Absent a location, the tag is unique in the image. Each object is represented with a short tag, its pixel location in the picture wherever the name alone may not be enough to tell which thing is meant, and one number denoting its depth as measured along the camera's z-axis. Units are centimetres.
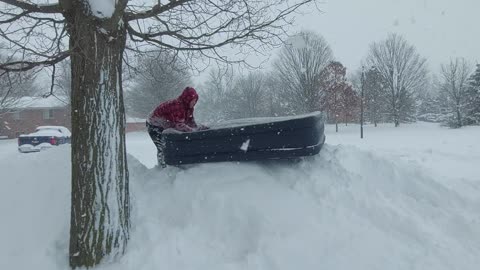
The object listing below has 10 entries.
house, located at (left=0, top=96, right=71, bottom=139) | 4222
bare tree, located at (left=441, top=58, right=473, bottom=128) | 4028
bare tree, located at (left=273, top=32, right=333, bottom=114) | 3841
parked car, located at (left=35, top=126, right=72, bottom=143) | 2067
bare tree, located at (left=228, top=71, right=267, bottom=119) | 5244
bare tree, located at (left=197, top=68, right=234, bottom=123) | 5565
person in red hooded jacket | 502
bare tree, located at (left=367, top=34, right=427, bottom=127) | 4378
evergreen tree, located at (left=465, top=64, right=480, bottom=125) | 3719
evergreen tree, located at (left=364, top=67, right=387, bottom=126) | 4459
